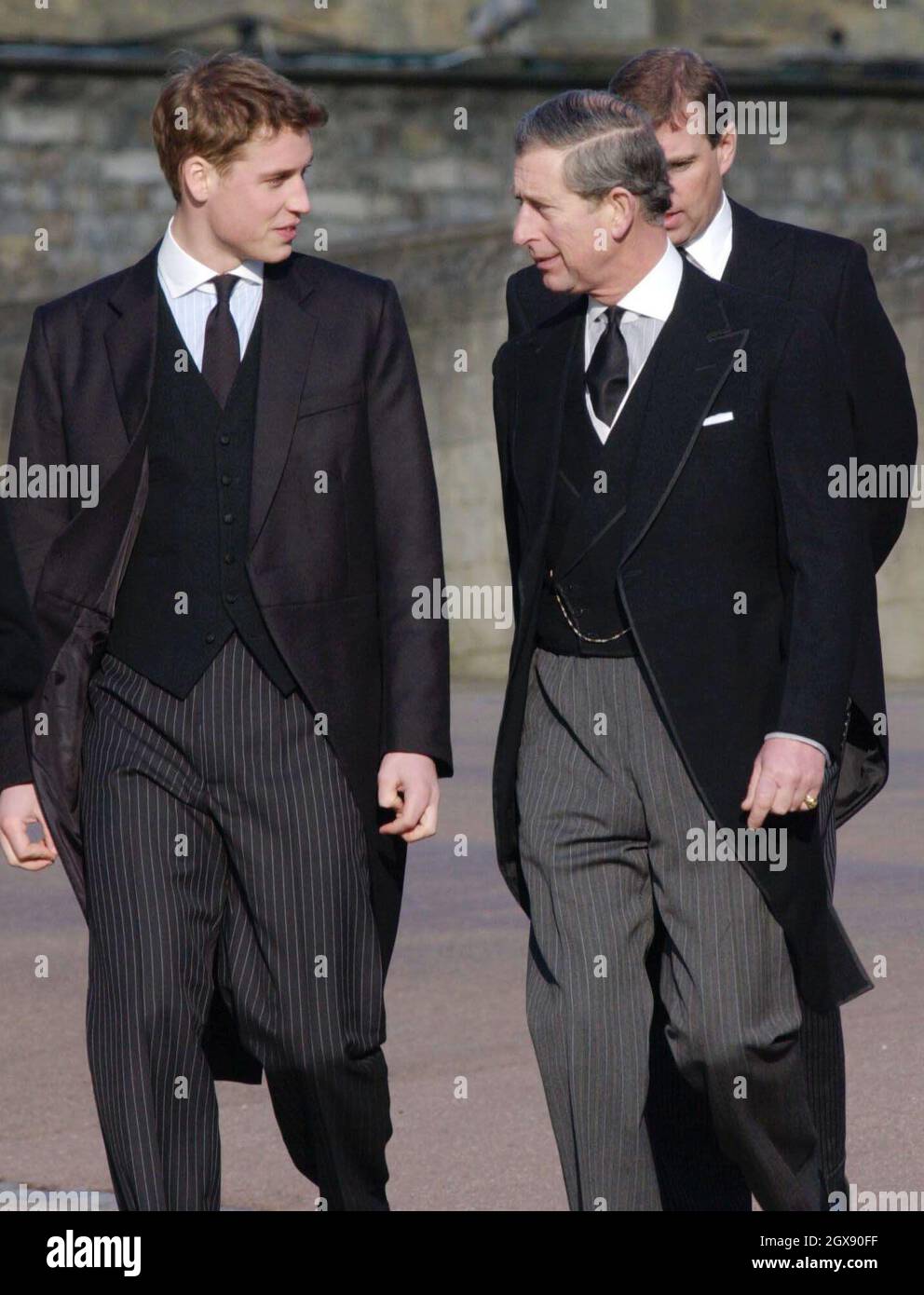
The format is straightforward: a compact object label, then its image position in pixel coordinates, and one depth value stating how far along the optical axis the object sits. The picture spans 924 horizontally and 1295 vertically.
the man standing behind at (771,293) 9.55
